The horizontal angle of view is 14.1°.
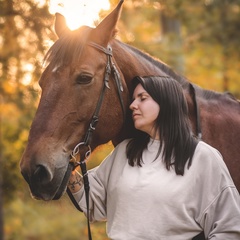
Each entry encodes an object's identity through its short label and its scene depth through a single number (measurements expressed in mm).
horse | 5662
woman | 5628
